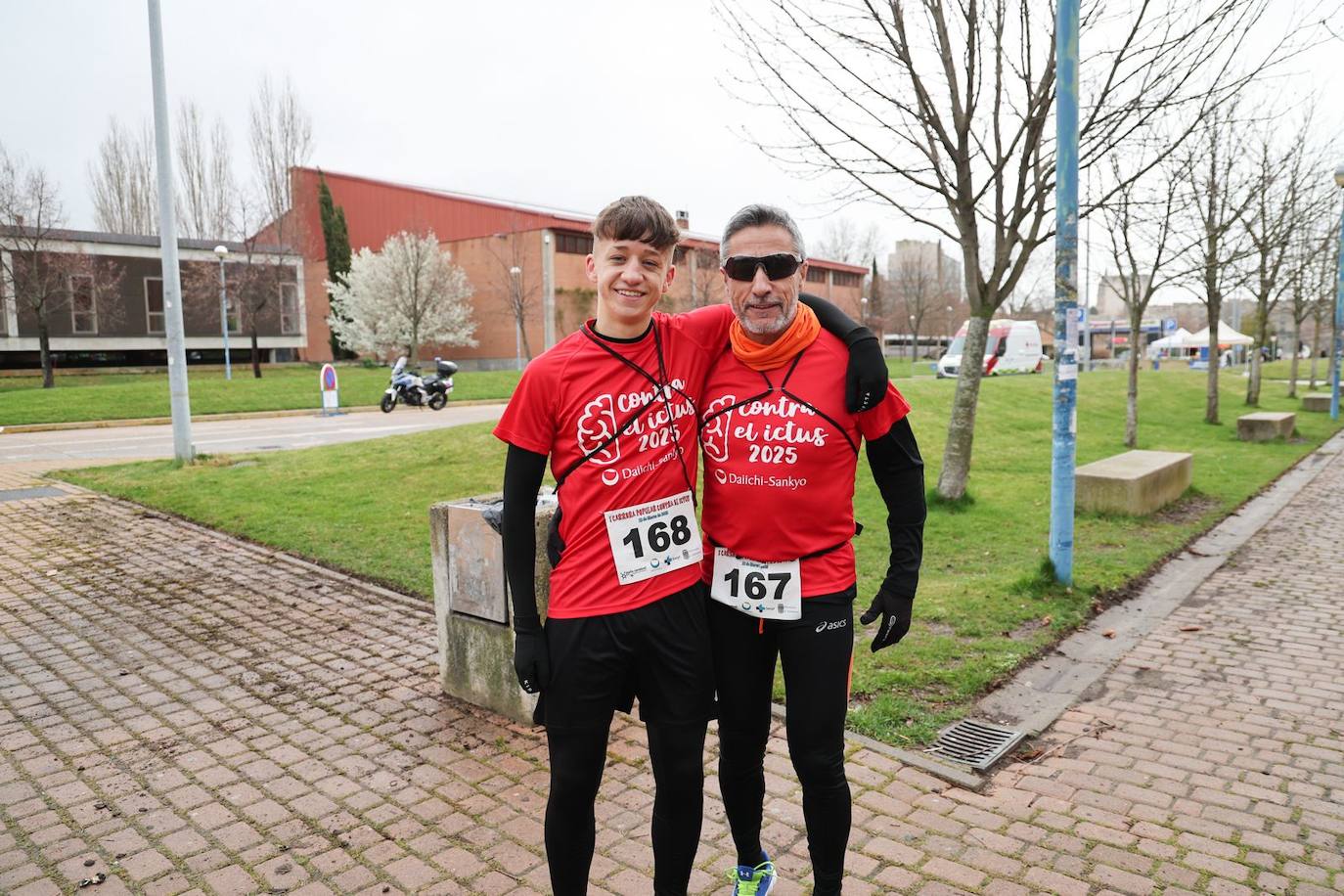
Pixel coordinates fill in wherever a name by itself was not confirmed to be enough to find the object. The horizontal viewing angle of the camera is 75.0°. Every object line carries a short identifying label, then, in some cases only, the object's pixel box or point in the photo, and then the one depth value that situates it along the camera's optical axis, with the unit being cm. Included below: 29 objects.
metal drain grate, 393
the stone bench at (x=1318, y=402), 2473
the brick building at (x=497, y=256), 4197
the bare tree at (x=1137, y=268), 1532
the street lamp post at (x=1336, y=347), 2109
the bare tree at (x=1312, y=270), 2359
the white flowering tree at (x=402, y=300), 3925
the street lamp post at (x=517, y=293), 4072
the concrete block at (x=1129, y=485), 949
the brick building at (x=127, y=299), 3056
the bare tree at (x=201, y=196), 3872
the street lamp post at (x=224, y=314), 2988
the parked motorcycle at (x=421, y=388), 2284
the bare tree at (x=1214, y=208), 1655
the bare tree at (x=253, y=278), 3247
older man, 242
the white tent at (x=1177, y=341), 4959
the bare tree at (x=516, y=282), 4125
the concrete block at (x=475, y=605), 422
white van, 3694
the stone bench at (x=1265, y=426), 1745
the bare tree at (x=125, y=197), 4688
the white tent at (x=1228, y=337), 4769
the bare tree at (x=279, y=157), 3525
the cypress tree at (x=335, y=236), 4553
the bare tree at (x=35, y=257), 2747
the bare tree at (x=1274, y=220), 1858
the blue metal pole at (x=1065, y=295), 609
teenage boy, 229
